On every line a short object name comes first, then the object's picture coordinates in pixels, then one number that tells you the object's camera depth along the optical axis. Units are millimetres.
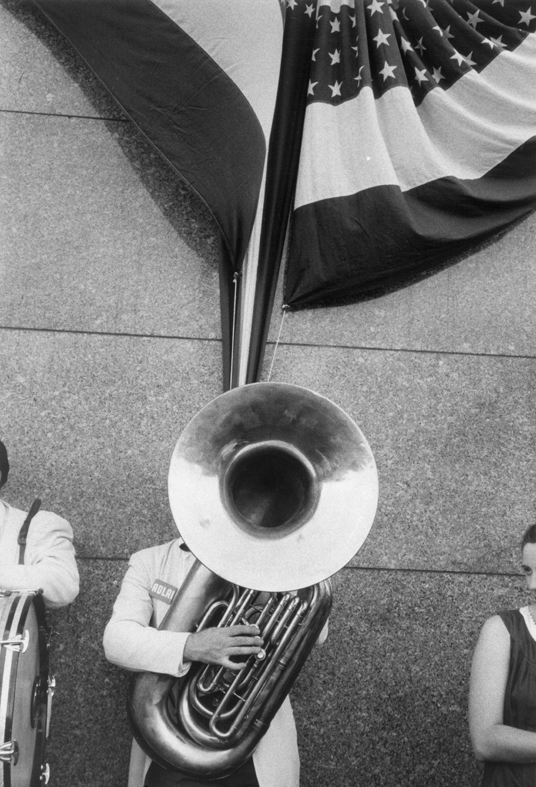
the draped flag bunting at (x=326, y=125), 3830
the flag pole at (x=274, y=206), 3709
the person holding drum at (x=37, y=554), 2863
